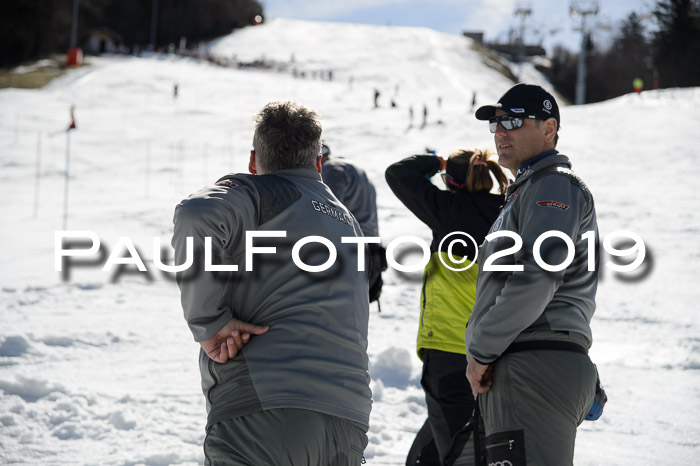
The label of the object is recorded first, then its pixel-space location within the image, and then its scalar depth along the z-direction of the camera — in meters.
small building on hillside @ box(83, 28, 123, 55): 59.47
